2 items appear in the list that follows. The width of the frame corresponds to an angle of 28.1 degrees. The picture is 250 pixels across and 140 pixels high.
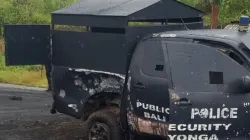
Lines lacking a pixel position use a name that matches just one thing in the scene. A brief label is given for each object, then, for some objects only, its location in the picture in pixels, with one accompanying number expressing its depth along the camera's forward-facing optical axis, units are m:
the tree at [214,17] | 11.73
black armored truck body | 4.97
